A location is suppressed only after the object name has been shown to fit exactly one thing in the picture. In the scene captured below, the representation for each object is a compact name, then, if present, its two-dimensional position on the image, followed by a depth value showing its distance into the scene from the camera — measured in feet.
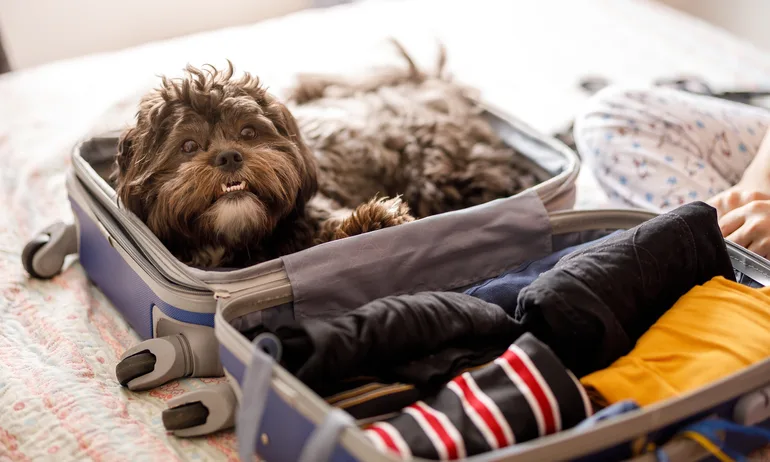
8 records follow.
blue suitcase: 4.36
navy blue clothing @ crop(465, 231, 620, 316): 4.58
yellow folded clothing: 3.72
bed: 4.38
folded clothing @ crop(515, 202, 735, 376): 3.95
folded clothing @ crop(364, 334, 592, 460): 3.30
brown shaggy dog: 4.66
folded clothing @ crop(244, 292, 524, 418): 3.80
